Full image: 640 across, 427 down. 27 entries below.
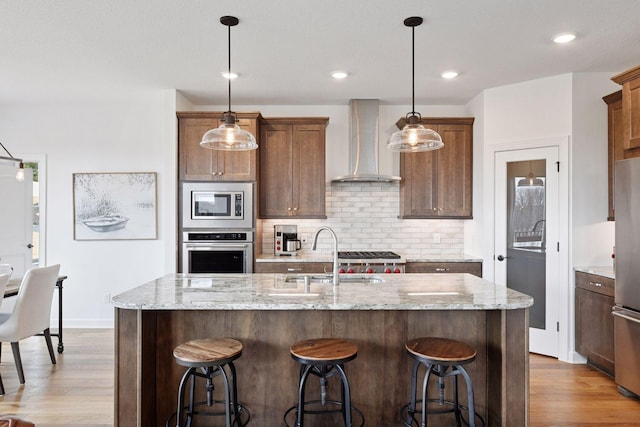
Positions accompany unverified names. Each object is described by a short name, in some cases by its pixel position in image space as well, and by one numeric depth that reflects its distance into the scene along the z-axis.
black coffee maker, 4.61
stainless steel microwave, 4.24
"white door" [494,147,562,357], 3.80
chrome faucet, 2.62
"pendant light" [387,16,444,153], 2.63
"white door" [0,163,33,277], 4.66
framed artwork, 4.74
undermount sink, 2.89
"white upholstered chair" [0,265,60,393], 3.09
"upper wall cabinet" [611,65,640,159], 3.01
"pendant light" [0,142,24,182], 3.76
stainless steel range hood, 4.66
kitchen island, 2.34
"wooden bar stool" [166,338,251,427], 1.98
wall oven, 4.21
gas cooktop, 4.27
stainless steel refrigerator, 2.84
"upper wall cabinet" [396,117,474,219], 4.57
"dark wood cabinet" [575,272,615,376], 3.26
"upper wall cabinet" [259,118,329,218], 4.56
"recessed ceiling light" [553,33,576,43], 2.97
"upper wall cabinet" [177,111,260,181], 4.28
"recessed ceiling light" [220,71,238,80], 3.78
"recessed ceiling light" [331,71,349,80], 3.78
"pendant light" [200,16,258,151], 2.64
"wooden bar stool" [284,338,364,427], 1.97
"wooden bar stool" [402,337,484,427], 1.98
